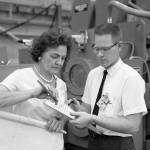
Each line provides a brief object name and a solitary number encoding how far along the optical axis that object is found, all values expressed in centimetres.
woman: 251
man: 264
